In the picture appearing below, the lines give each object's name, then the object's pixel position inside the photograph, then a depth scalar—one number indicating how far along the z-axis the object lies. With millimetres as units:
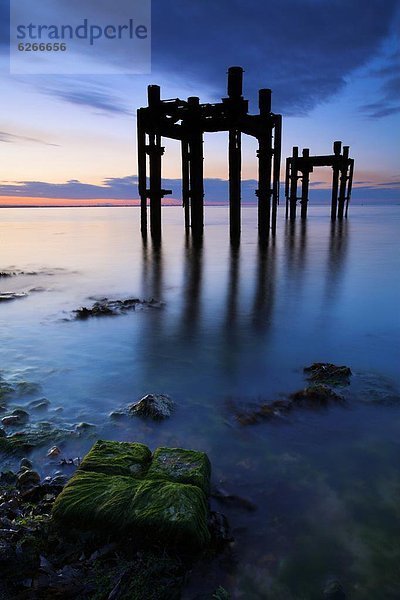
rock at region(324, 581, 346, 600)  2498
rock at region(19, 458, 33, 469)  3638
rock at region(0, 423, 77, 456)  3885
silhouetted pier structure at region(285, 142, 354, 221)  30188
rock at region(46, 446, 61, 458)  3791
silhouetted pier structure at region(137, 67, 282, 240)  16875
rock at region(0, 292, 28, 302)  9922
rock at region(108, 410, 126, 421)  4473
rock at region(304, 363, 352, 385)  5344
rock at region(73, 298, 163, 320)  8539
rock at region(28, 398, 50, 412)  4676
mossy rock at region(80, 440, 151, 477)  3230
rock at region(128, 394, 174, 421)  4465
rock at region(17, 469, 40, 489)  3365
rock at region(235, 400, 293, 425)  4441
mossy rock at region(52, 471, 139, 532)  2775
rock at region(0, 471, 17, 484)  3422
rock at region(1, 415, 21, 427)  4305
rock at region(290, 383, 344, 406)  4777
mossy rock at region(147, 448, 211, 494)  3121
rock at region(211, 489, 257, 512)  3186
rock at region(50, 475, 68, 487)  3348
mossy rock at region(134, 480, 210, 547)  2674
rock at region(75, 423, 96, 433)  4227
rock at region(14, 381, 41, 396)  5064
